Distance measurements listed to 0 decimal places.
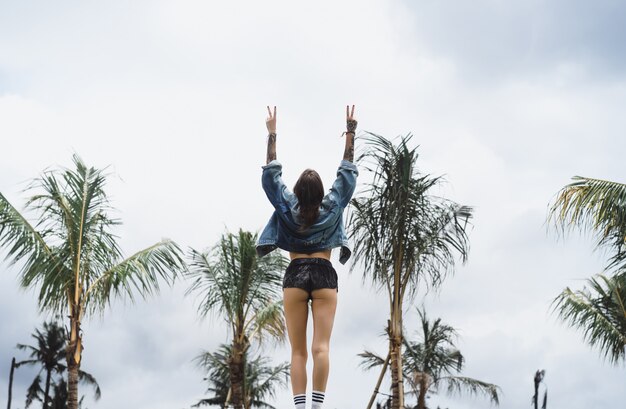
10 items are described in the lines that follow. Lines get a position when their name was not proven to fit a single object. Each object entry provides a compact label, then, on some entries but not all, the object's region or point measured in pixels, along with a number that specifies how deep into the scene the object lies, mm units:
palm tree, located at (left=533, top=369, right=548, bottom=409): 33812
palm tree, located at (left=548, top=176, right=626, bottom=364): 13281
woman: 5176
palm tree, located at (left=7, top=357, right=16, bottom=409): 44594
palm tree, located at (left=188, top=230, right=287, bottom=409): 18391
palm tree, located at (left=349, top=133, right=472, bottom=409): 12883
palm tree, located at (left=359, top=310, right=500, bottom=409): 20969
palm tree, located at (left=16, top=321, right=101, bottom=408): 46219
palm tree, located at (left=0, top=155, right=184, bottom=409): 14211
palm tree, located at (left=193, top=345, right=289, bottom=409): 26655
